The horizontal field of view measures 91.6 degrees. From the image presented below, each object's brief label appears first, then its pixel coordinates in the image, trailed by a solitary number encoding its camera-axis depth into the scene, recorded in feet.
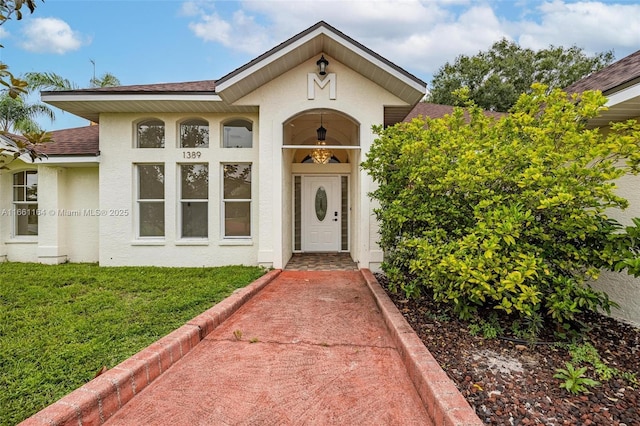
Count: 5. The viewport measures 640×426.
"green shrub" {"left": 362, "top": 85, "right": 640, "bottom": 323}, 10.74
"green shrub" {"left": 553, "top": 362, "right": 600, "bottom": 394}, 8.52
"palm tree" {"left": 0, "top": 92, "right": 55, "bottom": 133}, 58.70
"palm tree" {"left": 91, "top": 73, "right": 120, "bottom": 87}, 65.10
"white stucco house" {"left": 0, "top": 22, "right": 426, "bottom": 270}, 23.31
